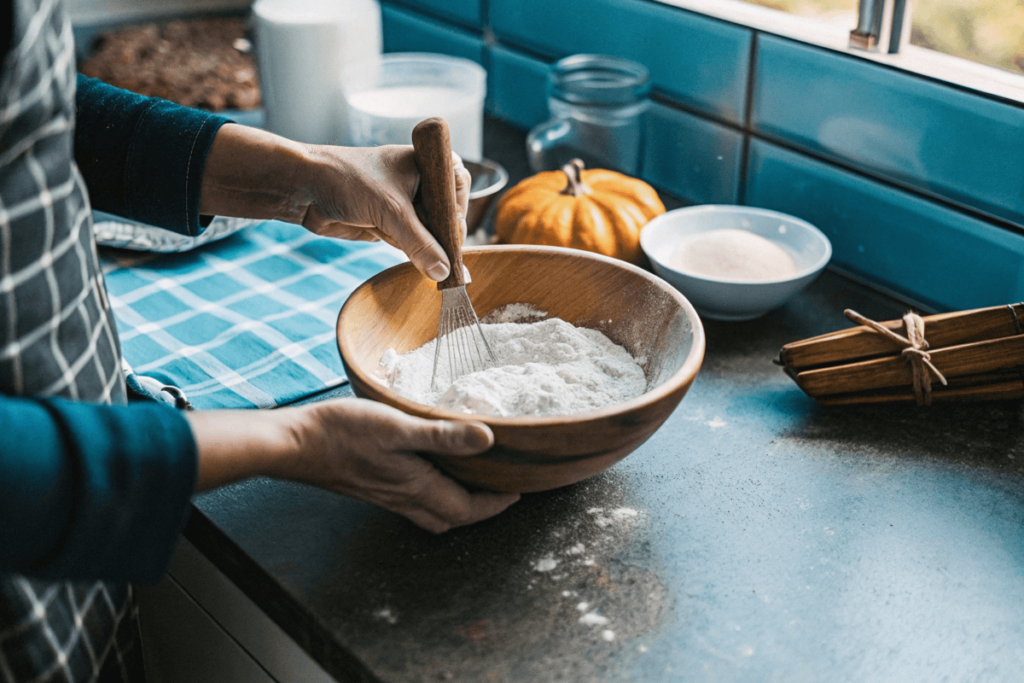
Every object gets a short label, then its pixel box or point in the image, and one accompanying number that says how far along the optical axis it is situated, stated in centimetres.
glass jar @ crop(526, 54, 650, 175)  118
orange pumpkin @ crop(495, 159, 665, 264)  103
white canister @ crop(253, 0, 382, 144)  127
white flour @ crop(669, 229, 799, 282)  92
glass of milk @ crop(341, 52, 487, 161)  120
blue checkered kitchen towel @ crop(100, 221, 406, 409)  84
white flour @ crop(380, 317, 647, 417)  66
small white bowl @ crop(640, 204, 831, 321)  90
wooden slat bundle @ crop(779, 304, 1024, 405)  76
